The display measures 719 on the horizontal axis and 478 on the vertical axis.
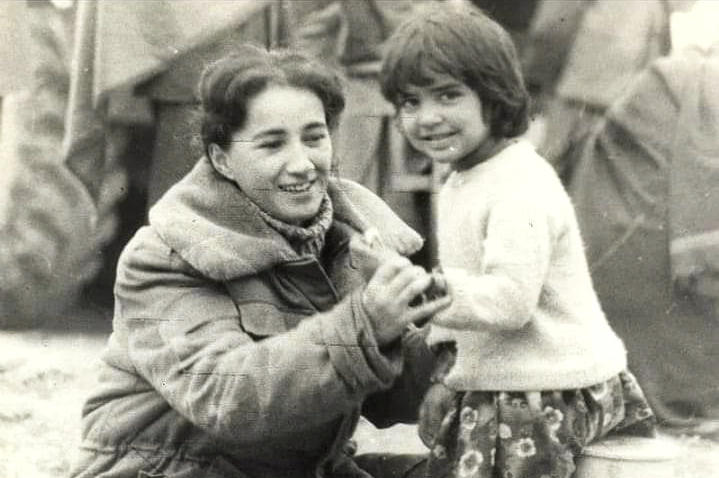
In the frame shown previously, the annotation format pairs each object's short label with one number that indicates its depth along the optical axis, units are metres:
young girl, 2.78
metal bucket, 2.83
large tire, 3.74
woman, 2.73
